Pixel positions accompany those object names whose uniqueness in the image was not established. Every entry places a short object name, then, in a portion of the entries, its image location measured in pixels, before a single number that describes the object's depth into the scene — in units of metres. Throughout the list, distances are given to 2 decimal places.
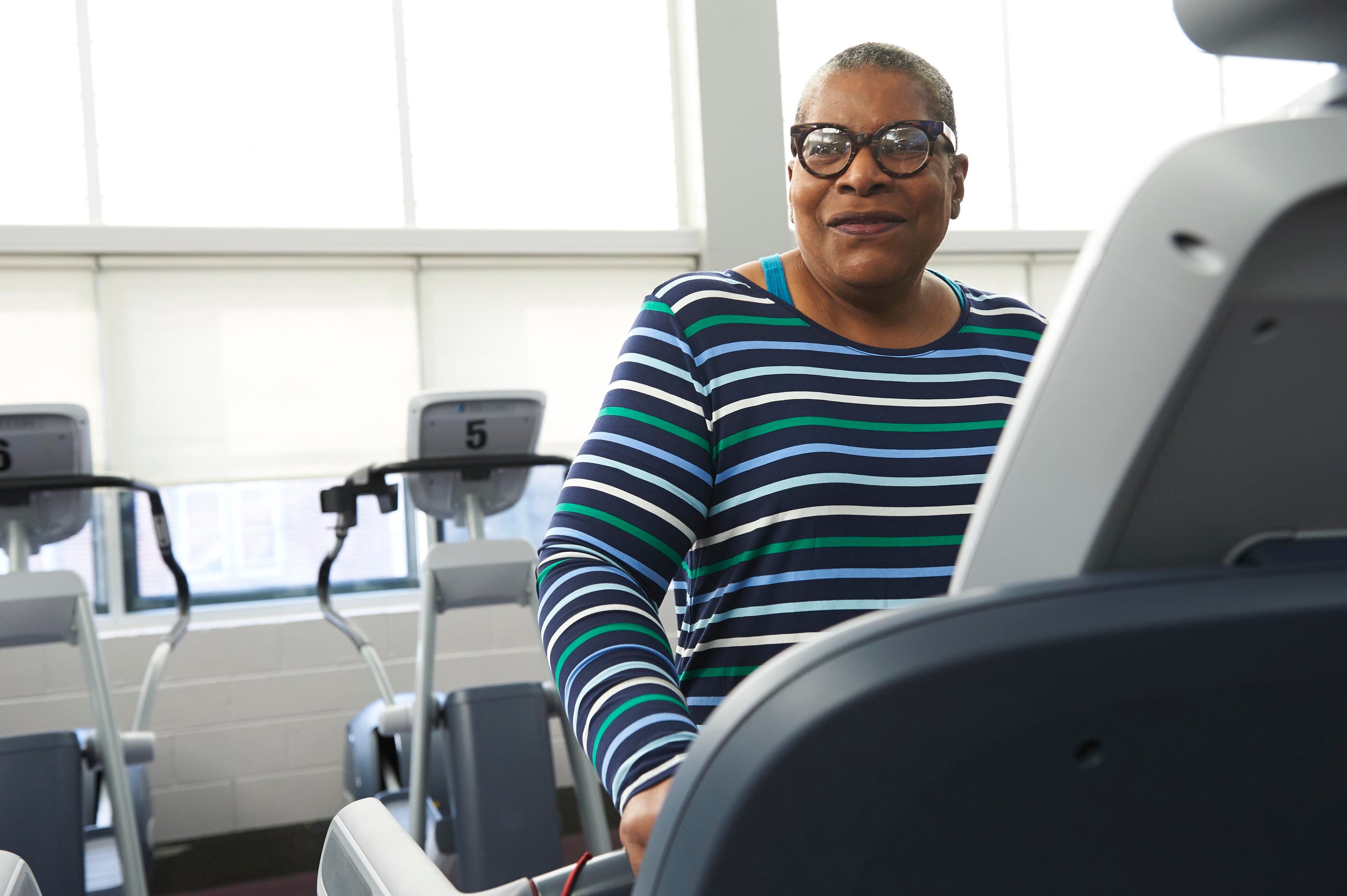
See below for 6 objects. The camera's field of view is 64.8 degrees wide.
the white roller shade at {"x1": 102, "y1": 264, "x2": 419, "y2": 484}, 3.94
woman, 0.77
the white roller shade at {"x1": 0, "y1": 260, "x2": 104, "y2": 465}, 3.85
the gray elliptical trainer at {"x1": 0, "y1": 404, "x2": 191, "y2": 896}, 2.35
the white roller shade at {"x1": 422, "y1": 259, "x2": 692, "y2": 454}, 4.29
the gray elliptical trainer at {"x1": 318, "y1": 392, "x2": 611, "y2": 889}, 2.60
